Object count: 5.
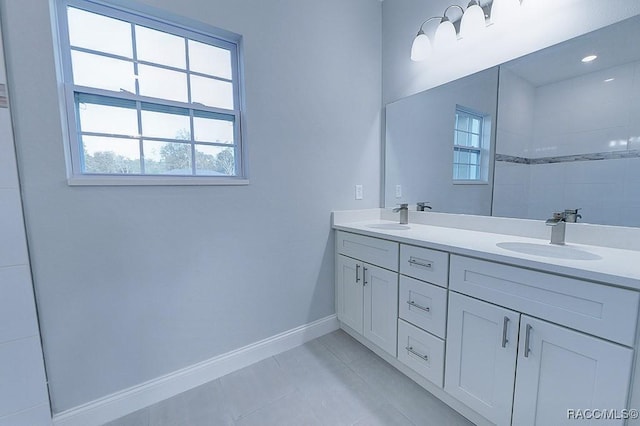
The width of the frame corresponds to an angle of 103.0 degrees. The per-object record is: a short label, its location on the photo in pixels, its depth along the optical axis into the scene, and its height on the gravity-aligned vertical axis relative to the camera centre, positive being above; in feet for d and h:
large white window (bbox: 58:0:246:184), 3.96 +1.54
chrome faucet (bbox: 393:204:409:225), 6.51 -0.71
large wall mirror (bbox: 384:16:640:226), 3.62 +0.90
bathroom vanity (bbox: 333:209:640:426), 2.61 -1.74
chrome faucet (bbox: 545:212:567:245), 3.95 -0.63
